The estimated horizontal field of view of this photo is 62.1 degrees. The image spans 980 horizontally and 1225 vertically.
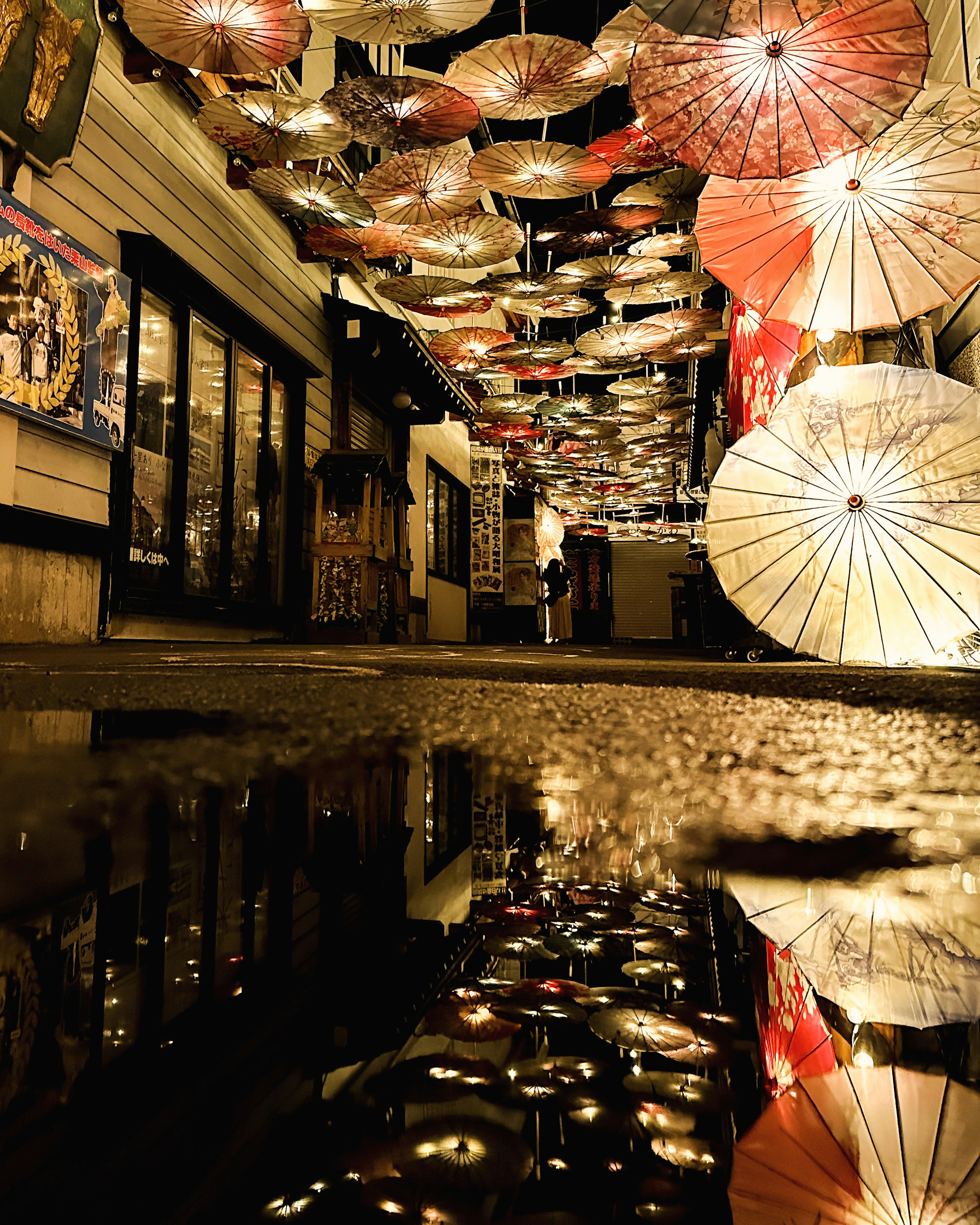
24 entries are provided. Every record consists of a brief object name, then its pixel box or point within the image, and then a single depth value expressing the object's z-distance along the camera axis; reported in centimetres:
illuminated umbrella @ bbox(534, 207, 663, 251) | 549
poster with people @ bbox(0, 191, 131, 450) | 427
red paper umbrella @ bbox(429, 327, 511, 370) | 779
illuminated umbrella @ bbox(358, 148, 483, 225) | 487
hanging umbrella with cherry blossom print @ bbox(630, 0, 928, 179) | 338
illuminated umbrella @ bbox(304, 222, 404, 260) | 588
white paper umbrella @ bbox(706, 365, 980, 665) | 289
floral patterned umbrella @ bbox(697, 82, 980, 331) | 323
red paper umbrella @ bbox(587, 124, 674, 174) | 493
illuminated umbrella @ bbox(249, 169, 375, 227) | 515
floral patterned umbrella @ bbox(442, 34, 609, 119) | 413
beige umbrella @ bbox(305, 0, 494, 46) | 386
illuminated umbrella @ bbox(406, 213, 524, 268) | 562
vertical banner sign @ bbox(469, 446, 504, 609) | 1299
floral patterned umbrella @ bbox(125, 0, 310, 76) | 378
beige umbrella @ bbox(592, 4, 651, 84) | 421
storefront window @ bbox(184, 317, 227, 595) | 627
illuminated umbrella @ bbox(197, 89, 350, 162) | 448
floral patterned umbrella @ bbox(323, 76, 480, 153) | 422
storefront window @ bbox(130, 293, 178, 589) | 557
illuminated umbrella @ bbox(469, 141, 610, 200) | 480
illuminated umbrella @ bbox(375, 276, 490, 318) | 643
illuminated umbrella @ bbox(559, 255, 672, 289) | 617
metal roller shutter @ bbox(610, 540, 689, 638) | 2553
